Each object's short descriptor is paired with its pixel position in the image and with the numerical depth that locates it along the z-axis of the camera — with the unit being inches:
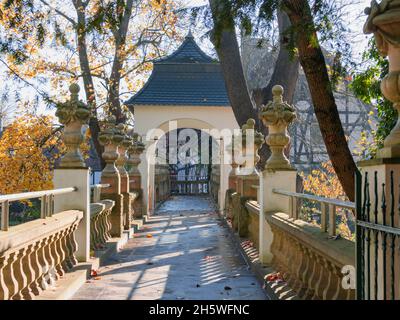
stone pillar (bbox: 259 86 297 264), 299.6
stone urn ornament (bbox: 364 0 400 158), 126.2
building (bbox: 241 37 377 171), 1170.0
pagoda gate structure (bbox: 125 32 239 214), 769.6
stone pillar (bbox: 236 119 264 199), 414.0
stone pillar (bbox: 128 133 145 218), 604.7
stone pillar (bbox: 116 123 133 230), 484.1
